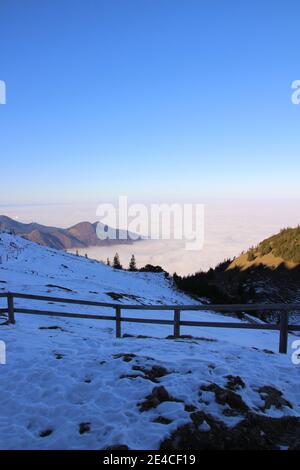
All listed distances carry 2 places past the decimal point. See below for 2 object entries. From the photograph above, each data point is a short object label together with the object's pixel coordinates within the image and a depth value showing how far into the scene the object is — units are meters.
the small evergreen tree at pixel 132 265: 120.01
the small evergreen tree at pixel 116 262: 121.80
